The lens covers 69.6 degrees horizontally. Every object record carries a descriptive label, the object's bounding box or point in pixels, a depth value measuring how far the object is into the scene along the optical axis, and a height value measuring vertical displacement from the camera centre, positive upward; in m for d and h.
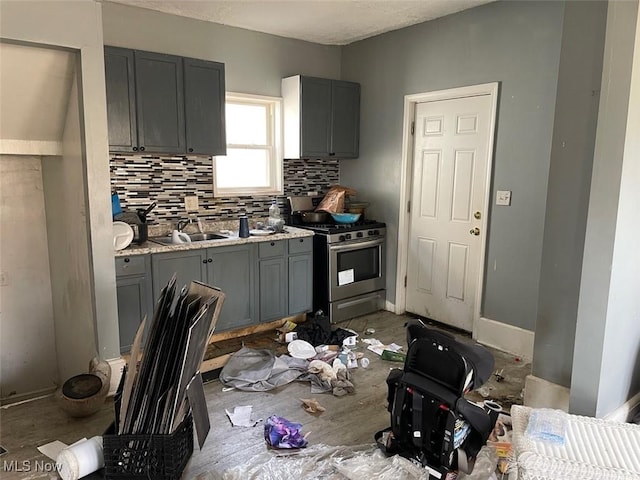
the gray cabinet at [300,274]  4.18 -0.93
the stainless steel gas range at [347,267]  4.28 -0.90
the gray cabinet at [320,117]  4.45 +0.56
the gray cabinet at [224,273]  3.46 -0.81
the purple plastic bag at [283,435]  2.48 -1.42
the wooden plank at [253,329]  3.98 -1.41
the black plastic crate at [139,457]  2.14 -1.33
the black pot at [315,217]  4.61 -0.44
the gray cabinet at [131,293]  3.26 -0.88
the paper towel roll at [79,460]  2.13 -1.35
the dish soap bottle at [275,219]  4.32 -0.44
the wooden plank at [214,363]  3.39 -1.43
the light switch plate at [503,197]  3.67 -0.17
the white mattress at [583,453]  1.79 -1.12
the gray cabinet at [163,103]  3.36 +0.52
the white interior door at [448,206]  3.91 -0.28
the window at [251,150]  4.36 +0.22
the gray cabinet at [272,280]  4.00 -0.95
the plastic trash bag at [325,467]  2.20 -1.44
